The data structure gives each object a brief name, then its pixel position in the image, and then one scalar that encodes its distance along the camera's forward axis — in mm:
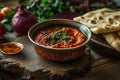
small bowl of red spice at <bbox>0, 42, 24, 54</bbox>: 1261
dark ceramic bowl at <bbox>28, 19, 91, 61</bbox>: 1146
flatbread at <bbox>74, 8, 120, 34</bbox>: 1263
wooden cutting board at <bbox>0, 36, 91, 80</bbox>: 1153
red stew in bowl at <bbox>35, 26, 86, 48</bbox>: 1193
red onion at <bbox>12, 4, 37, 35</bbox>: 1403
